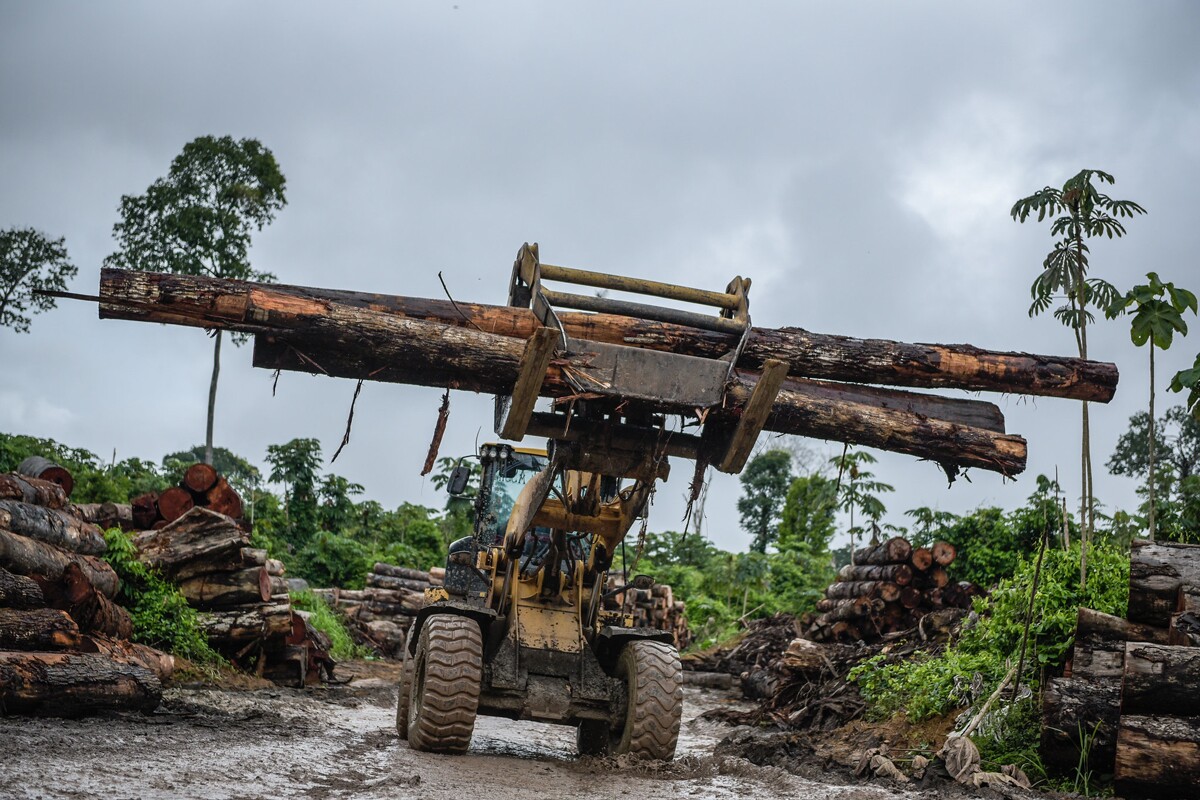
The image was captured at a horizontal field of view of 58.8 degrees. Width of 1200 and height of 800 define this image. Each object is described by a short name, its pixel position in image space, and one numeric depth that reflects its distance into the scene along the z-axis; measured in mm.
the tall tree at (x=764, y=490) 39562
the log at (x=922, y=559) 14250
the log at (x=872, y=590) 14234
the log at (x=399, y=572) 22078
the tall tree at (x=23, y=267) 29838
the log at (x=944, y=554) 14266
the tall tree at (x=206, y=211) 29156
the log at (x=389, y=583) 21875
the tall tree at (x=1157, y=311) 10586
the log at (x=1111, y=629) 7668
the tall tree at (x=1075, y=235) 12453
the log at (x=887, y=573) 14238
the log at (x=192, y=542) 11938
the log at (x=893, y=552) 14367
